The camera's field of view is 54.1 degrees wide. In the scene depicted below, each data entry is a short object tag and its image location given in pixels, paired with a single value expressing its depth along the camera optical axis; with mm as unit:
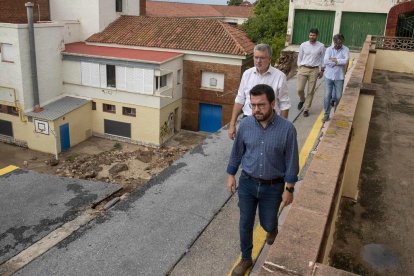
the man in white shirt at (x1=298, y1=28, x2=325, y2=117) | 8406
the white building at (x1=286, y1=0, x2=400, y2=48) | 23016
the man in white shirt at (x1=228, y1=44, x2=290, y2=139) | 4883
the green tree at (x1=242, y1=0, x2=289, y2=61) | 28062
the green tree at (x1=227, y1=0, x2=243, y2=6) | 65562
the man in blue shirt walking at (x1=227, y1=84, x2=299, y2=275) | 3607
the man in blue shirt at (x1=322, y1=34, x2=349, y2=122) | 7870
